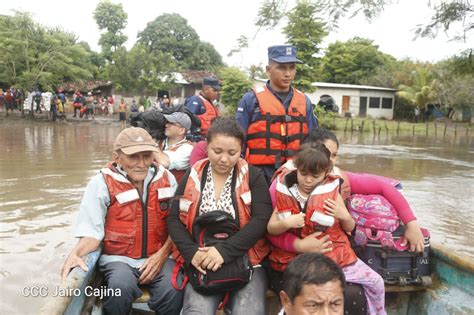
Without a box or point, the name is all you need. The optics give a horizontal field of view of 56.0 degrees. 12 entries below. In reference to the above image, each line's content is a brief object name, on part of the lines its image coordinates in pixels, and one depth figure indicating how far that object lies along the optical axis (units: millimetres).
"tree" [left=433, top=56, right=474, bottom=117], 27531
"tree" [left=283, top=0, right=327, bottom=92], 23219
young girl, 2453
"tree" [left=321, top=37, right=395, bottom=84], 35750
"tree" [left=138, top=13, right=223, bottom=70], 41594
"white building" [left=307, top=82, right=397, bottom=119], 31097
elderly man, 2556
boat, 2344
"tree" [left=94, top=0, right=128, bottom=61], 38188
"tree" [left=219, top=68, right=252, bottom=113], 26047
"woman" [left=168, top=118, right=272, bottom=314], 2418
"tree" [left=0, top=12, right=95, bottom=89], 22672
